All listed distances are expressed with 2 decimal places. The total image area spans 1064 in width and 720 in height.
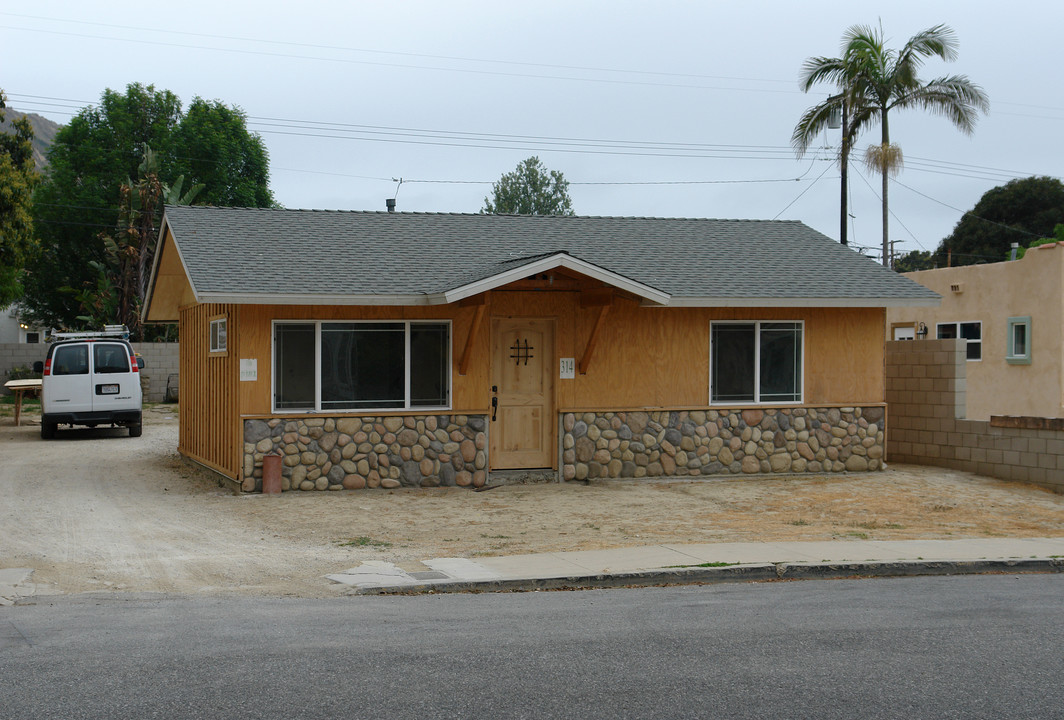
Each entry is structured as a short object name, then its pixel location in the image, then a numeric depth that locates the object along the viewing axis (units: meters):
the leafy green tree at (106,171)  43.28
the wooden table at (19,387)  24.44
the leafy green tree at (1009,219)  55.25
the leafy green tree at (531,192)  72.44
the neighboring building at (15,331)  53.47
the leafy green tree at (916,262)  65.56
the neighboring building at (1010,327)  21.64
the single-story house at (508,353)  13.93
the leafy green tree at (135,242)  34.84
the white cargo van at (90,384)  21.02
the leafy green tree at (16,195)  24.50
